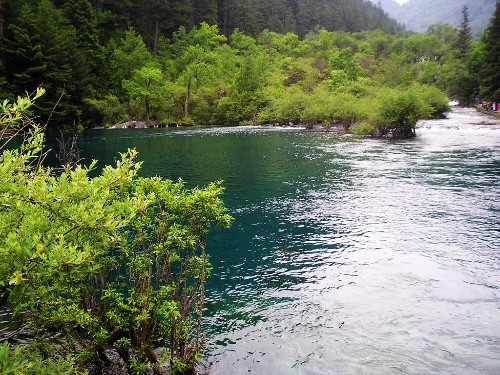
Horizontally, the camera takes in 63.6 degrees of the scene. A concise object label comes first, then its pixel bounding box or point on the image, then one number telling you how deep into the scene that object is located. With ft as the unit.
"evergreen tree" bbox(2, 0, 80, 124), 213.25
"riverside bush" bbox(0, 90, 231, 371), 17.03
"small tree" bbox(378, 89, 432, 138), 172.04
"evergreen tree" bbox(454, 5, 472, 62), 404.16
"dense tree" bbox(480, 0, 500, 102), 254.47
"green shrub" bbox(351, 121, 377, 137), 188.47
